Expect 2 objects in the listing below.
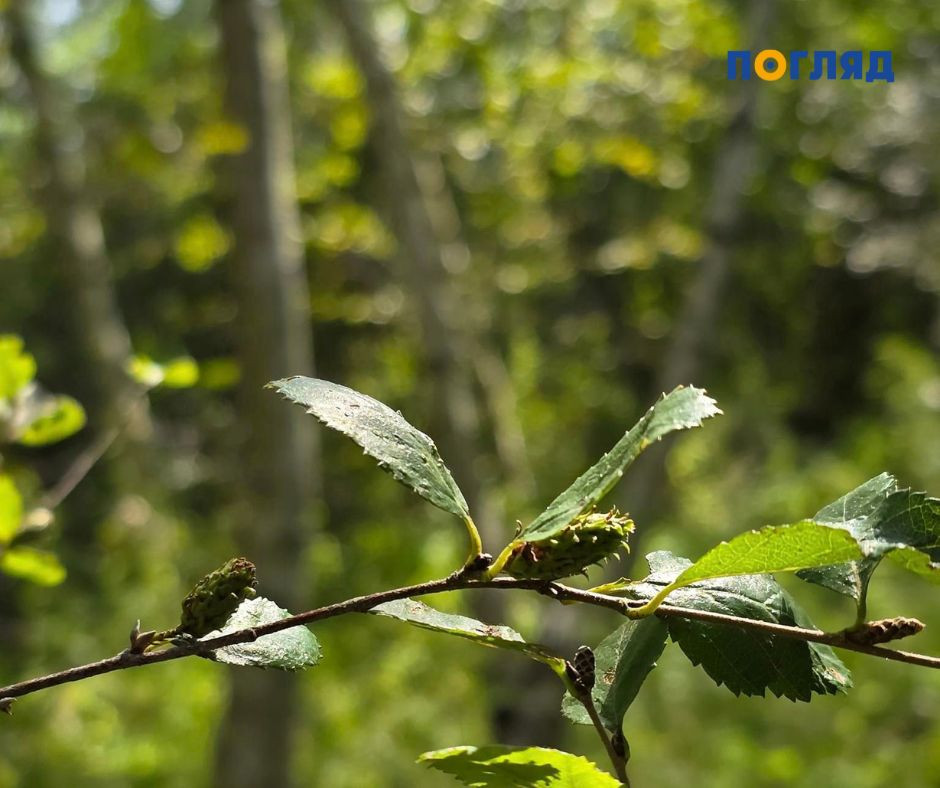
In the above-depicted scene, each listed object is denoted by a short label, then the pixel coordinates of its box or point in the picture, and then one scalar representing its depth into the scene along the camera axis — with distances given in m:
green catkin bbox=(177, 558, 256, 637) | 0.75
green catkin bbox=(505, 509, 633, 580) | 0.74
